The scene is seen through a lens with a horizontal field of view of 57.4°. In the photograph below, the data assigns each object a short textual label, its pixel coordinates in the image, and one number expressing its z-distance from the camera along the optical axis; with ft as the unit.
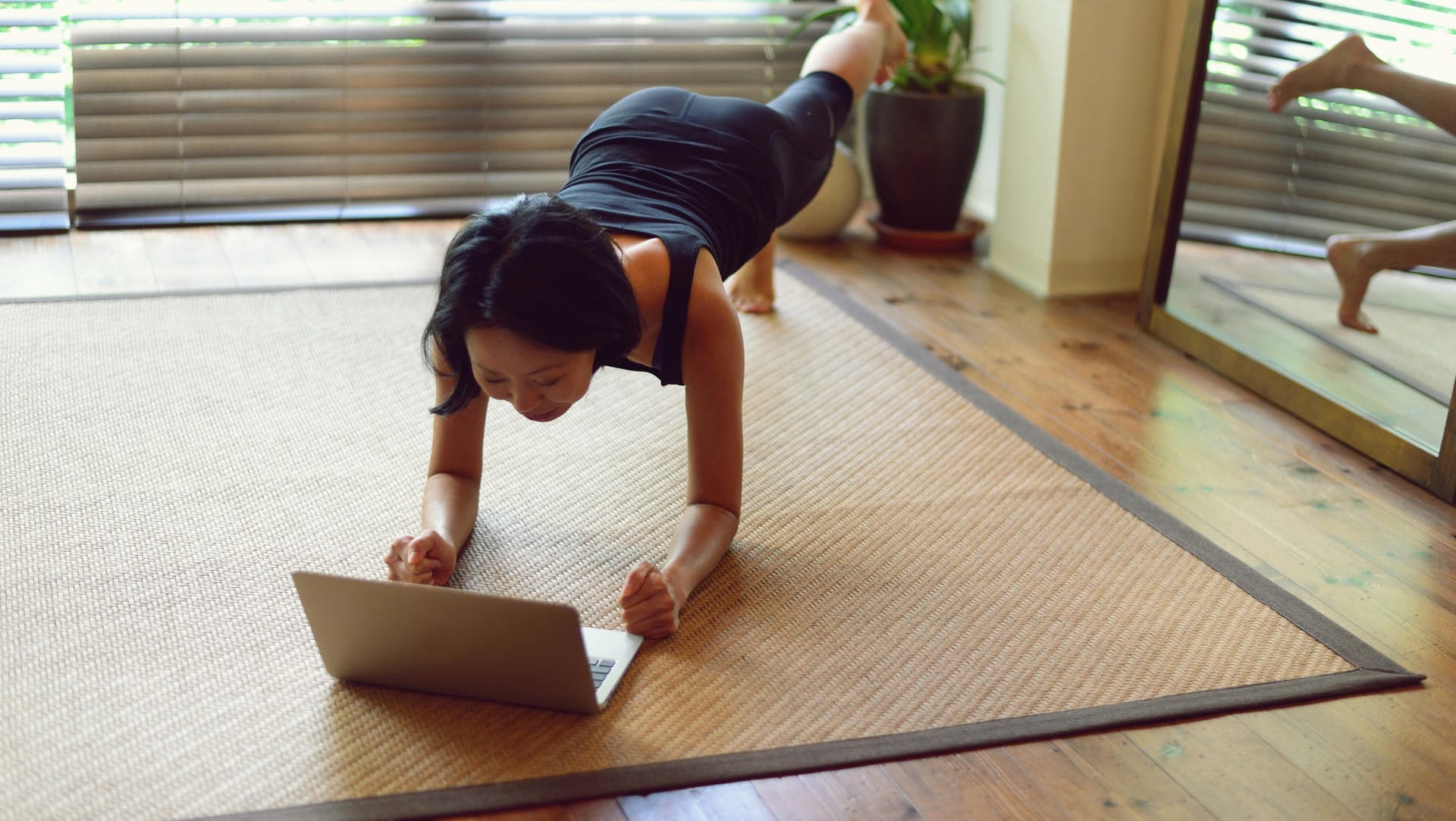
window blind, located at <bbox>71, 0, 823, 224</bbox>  10.07
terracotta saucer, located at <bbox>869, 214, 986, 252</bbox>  10.46
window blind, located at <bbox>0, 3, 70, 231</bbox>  9.61
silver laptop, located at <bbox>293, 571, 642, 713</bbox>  4.24
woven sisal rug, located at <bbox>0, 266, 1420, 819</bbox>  4.38
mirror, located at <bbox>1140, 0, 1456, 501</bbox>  6.72
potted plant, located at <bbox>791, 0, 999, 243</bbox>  10.04
